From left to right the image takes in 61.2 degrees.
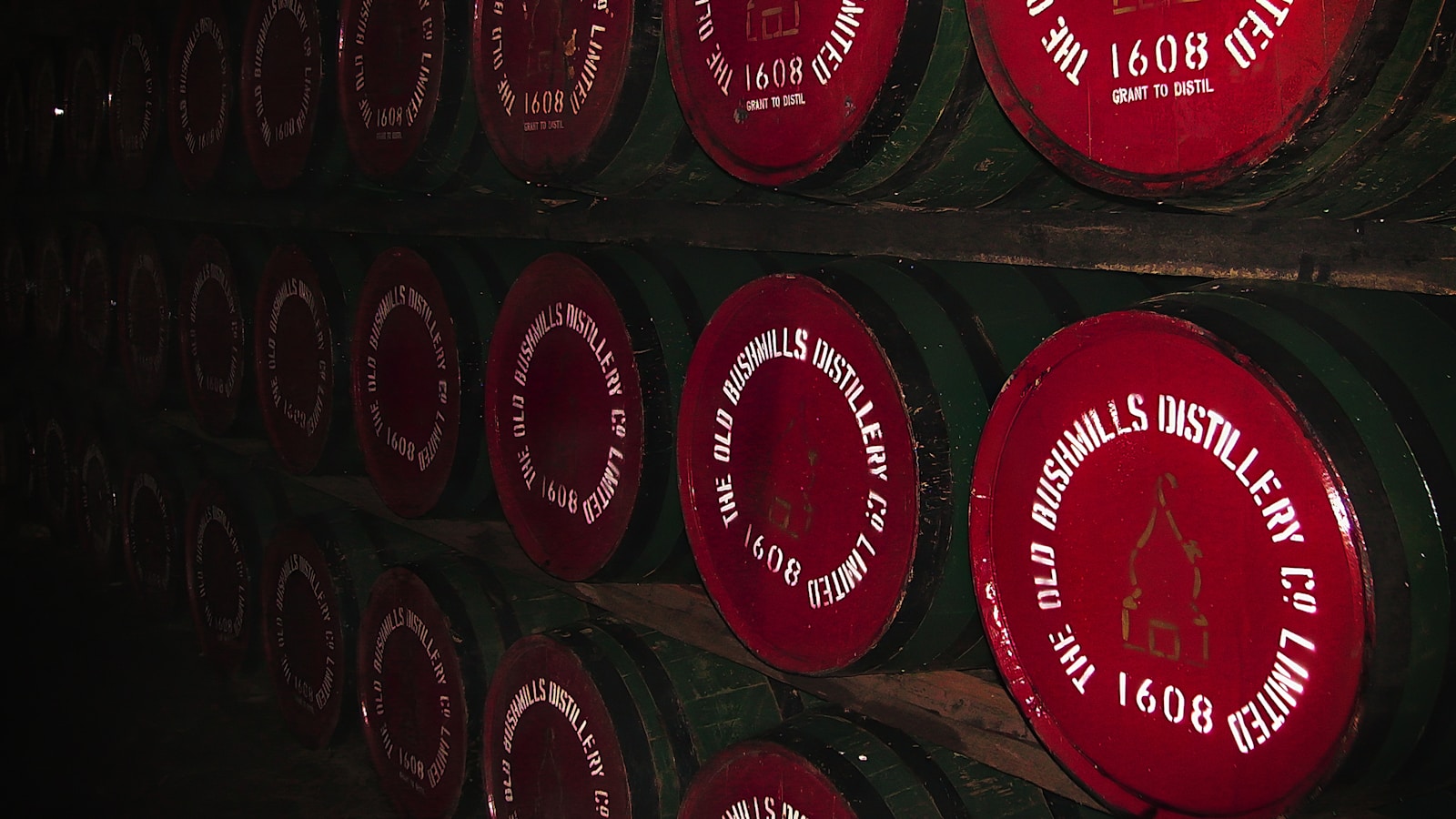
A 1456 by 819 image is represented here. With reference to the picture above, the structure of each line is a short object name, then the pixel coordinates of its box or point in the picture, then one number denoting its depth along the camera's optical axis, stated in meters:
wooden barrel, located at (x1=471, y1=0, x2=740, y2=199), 2.42
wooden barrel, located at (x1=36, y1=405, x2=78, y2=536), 7.35
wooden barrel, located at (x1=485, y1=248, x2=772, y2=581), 2.56
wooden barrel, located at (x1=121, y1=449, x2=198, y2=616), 5.85
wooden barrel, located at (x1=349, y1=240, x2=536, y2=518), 3.27
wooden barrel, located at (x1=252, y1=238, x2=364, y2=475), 3.96
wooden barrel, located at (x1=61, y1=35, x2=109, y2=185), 6.34
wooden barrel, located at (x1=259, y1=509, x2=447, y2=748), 4.16
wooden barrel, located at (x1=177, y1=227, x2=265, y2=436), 4.76
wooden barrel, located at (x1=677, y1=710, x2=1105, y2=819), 2.09
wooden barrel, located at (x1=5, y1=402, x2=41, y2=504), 8.06
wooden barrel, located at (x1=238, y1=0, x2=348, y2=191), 3.78
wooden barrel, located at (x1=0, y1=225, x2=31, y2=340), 7.67
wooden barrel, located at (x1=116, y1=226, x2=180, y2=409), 5.61
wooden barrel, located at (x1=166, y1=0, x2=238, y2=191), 4.64
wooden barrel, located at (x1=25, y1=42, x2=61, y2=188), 7.02
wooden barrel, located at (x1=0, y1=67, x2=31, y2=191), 7.49
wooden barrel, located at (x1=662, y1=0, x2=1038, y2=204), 1.74
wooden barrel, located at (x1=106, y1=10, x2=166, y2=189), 5.57
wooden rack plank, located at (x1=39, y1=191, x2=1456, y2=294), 1.40
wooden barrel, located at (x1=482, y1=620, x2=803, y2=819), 2.70
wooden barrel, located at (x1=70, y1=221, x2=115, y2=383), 6.48
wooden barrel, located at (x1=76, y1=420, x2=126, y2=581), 6.77
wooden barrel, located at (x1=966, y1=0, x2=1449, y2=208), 1.18
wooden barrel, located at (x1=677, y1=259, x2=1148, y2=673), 1.84
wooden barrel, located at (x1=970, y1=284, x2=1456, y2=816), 1.26
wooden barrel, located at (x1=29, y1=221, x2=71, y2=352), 7.09
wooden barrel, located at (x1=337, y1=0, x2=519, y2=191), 3.08
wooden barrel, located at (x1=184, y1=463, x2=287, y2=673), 5.00
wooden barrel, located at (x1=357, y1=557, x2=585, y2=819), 3.47
